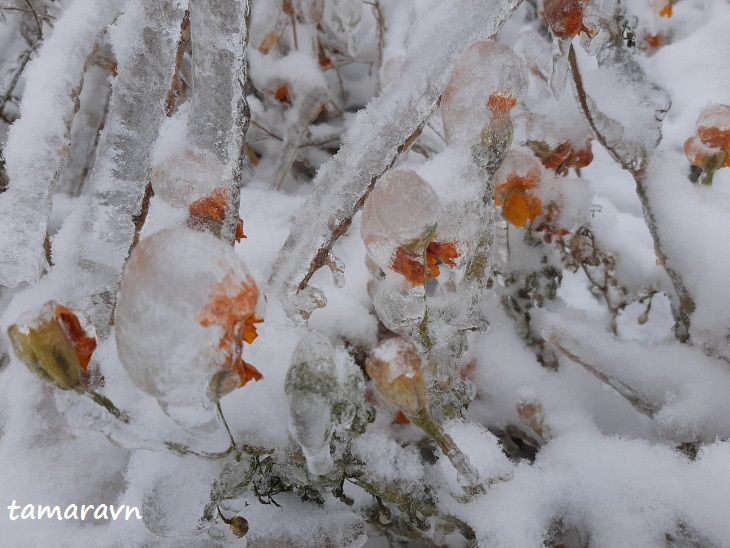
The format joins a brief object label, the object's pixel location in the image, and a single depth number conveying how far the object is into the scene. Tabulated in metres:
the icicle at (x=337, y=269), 0.38
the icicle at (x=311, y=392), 0.26
